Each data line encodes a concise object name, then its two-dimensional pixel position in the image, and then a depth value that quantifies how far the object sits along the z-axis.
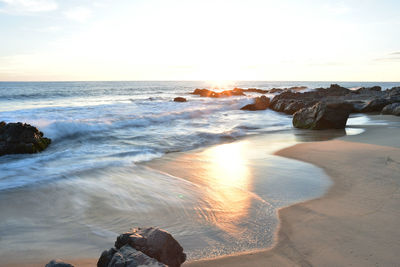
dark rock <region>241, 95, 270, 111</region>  21.61
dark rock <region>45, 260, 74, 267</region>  1.89
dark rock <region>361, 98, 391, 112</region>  17.14
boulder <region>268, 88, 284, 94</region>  51.85
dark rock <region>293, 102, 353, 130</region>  11.11
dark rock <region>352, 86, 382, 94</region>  36.78
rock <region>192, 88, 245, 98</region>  40.21
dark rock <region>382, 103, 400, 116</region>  14.18
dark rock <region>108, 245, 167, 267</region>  1.80
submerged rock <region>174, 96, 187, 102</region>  29.88
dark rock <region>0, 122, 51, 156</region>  7.57
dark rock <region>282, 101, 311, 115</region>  18.55
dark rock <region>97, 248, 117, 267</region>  1.97
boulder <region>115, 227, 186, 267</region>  2.01
